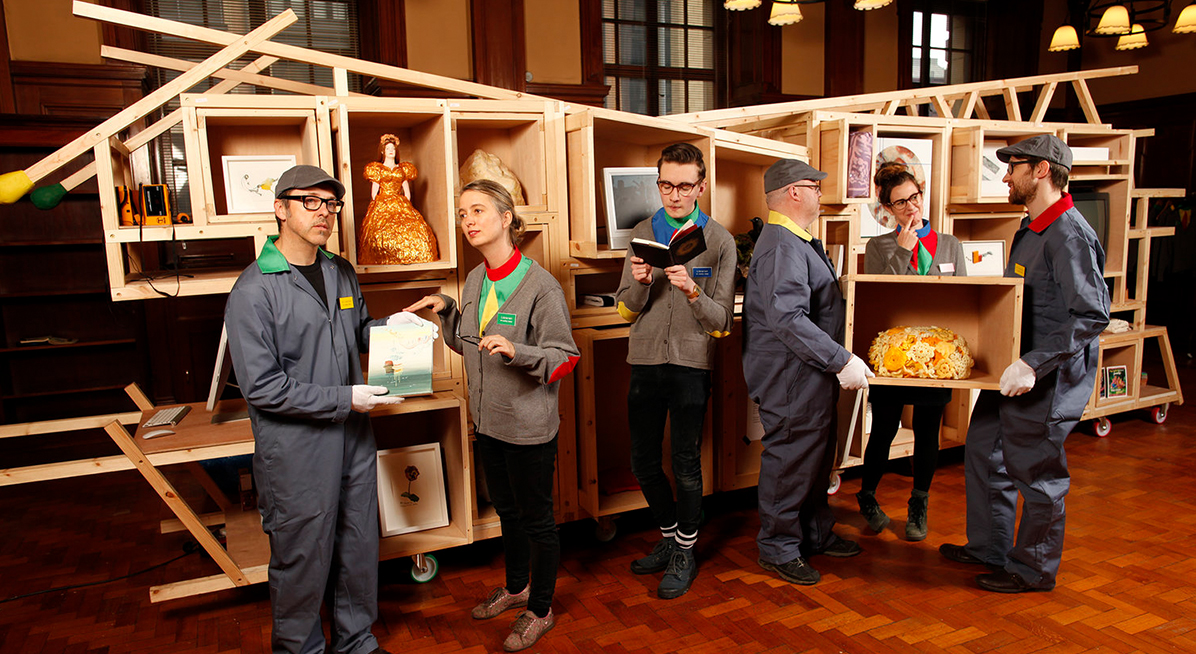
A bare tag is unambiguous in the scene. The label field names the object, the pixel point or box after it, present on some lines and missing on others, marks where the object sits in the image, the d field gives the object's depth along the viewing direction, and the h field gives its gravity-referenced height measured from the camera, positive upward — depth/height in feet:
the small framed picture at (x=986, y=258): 15.69 -0.82
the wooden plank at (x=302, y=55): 9.64 +2.50
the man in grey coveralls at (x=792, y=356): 9.70 -1.68
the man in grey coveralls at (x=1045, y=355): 9.38 -1.71
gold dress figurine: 10.16 +0.12
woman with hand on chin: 11.87 -2.71
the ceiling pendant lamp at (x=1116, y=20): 21.25 +5.28
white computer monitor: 11.57 +0.42
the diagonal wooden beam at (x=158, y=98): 9.26 +1.75
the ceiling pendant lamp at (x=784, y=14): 20.02 +5.40
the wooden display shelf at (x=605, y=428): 11.46 -3.29
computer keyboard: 9.97 -2.34
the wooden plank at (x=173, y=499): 8.61 -3.03
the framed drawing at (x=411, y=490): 10.69 -3.56
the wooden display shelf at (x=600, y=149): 10.80 +1.22
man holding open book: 9.86 -1.50
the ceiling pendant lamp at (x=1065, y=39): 24.50 +5.55
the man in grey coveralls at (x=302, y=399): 7.77 -1.66
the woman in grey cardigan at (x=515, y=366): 8.54 -1.50
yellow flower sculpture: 10.02 -1.77
